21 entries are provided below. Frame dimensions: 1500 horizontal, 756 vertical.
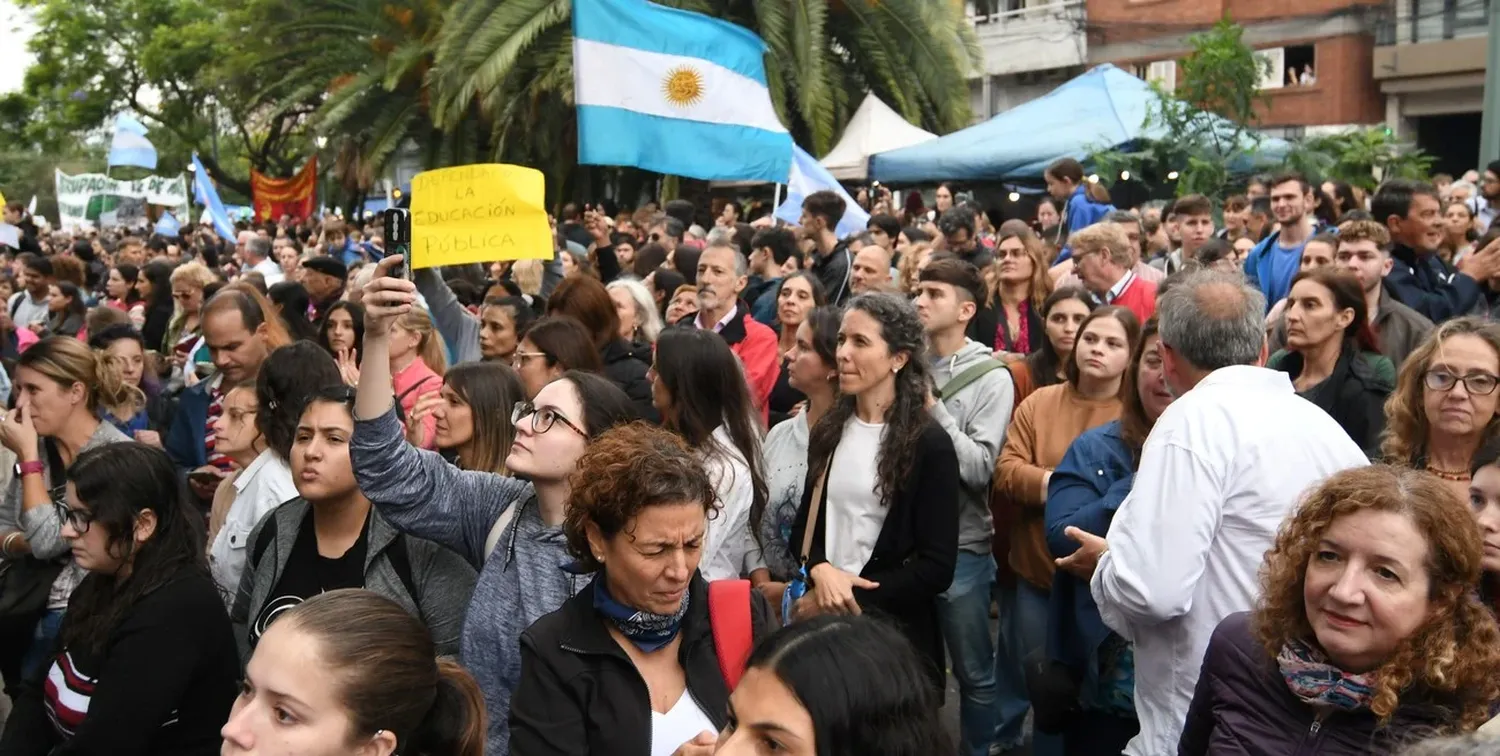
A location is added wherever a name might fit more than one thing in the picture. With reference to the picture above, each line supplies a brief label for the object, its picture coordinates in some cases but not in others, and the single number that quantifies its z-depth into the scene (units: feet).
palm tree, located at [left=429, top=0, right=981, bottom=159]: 72.02
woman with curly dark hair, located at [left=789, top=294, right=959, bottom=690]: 15.46
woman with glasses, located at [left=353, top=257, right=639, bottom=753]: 11.02
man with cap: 30.63
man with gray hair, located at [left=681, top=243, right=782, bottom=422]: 23.75
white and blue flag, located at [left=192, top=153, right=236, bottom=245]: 67.51
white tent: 68.44
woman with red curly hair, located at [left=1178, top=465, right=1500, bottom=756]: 8.43
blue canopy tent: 59.88
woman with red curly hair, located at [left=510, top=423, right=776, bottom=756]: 9.53
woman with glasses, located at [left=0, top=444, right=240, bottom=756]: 12.00
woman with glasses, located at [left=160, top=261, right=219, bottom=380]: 28.37
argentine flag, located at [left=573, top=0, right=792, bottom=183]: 30.37
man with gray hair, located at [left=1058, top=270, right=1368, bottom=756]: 11.07
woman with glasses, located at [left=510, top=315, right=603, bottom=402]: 18.02
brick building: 103.45
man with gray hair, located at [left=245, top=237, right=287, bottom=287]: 45.73
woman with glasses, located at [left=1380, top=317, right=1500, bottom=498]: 13.14
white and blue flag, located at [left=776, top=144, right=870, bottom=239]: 40.86
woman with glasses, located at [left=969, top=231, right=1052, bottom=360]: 24.25
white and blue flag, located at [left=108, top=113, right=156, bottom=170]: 91.09
